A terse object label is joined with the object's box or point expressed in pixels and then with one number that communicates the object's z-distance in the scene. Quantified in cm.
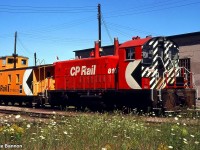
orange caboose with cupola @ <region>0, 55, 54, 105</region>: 2255
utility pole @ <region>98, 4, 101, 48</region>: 3227
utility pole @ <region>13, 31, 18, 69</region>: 2962
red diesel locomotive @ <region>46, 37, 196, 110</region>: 1464
